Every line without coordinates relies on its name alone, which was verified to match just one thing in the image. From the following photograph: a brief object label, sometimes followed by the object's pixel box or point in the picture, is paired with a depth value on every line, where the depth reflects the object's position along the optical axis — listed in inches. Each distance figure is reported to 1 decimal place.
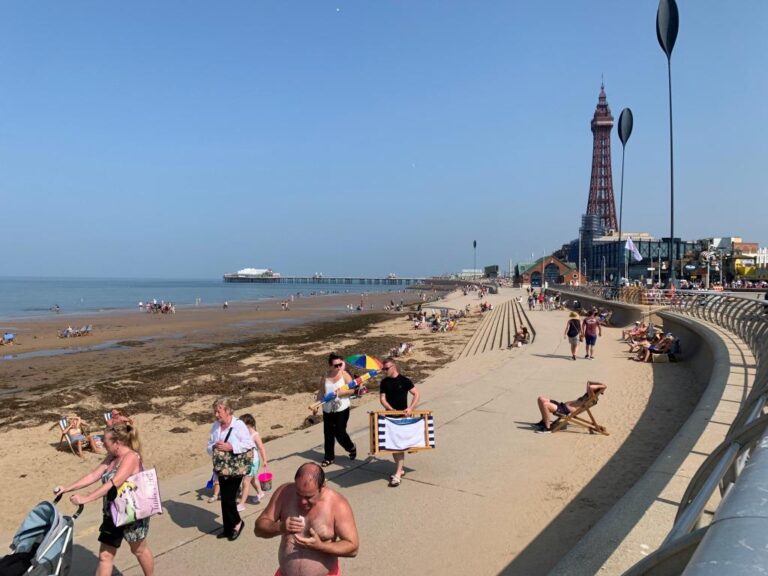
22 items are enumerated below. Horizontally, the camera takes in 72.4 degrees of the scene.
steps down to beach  834.2
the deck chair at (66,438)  352.2
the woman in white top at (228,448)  184.5
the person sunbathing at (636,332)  642.8
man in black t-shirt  239.0
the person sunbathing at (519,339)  714.0
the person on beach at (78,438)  353.1
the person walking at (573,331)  530.3
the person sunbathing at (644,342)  547.3
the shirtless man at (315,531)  109.0
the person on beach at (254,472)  209.3
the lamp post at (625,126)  1617.9
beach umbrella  284.3
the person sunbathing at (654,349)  522.9
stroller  121.7
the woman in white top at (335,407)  247.0
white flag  1284.9
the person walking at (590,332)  534.9
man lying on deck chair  298.4
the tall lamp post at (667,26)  1092.5
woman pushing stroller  147.5
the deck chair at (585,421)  293.4
